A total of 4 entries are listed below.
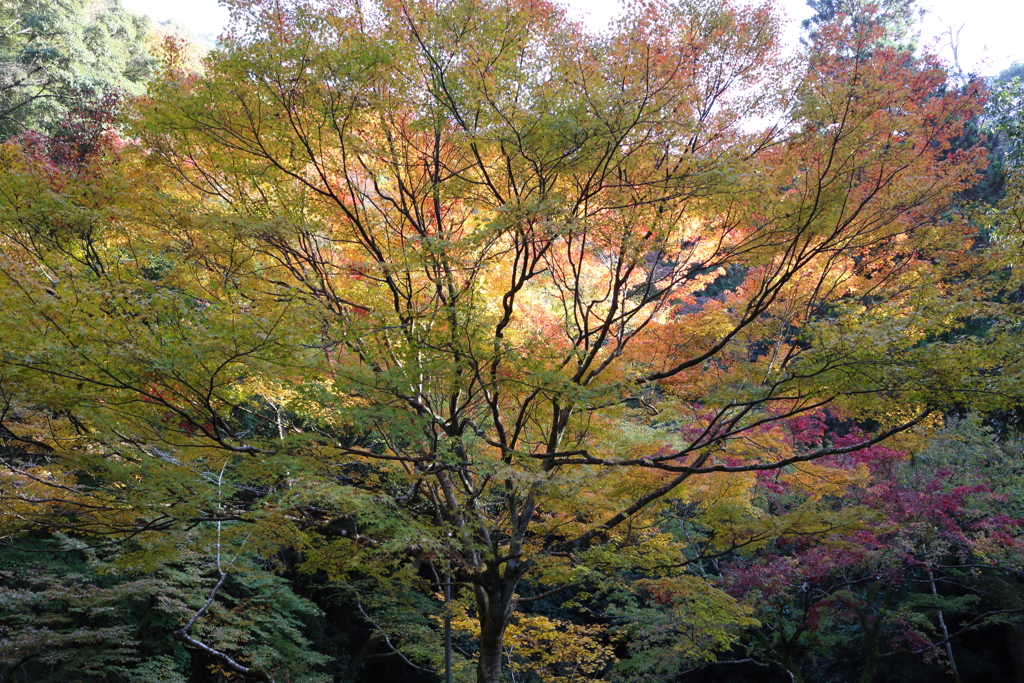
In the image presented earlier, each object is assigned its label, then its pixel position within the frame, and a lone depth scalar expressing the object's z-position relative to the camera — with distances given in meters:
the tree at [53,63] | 15.93
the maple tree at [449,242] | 4.76
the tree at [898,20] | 17.30
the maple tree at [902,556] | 9.37
